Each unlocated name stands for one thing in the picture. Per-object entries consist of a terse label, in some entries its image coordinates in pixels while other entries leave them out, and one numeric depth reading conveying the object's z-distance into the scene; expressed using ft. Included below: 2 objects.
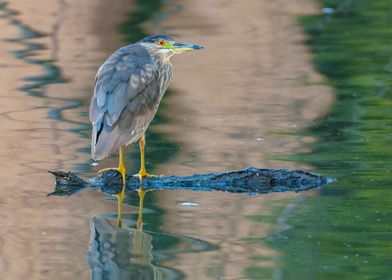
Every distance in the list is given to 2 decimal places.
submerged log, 57.36
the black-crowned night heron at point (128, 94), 58.39
